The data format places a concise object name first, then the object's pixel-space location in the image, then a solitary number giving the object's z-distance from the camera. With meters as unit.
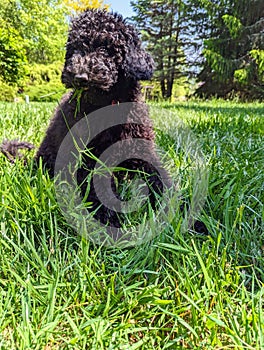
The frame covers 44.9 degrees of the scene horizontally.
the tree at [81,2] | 20.95
